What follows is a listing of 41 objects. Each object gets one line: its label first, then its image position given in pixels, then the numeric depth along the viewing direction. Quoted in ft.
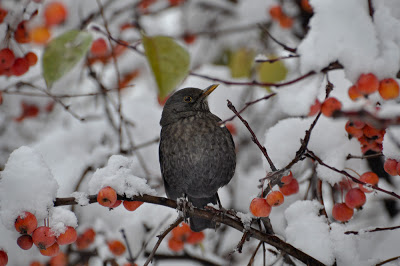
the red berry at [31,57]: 16.65
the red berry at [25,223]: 16.08
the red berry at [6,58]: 16.52
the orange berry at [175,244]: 17.10
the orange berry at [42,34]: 19.70
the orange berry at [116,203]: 16.18
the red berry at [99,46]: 18.04
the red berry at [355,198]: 16.26
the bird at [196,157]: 16.98
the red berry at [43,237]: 16.08
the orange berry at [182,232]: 17.06
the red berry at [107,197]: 16.09
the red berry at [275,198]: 16.18
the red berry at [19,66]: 16.60
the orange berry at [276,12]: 19.02
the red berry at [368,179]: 16.28
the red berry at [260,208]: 16.18
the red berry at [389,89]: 15.86
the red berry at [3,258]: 16.15
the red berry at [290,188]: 16.37
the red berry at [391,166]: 16.13
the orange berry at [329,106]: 15.98
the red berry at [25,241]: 16.12
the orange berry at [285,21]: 18.93
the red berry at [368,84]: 15.86
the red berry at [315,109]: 16.41
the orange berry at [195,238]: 17.10
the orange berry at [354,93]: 15.96
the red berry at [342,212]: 16.31
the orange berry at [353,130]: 16.15
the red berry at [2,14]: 16.56
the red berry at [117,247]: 17.00
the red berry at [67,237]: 16.14
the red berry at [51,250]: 16.15
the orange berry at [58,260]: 17.00
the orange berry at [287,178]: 16.30
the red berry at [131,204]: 16.18
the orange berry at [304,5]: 17.28
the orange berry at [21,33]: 16.58
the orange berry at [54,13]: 20.85
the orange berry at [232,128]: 17.62
